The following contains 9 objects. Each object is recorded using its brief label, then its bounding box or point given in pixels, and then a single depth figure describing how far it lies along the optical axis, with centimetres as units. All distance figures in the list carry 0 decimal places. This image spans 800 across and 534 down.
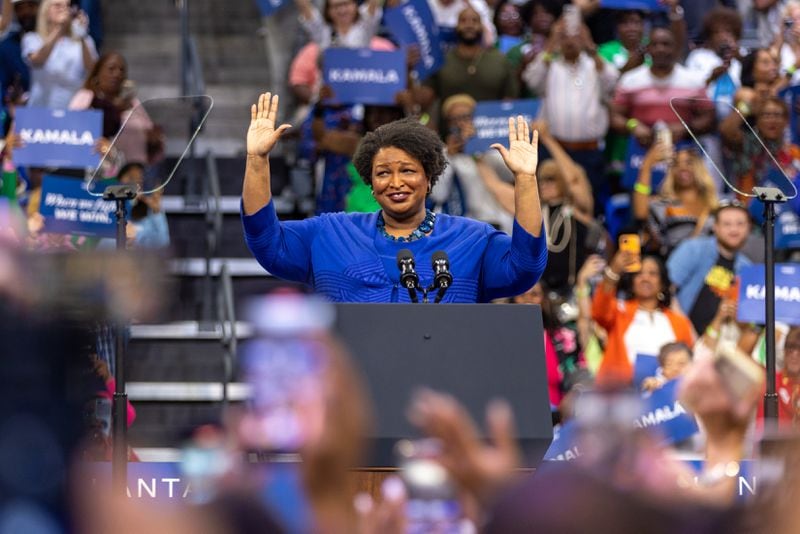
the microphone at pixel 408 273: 990
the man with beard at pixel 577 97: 1967
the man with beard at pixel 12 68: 1984
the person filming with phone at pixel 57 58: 1962
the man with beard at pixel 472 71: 1977
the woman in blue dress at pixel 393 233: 1052
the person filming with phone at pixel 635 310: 1627
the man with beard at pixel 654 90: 1955
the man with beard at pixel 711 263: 1761
